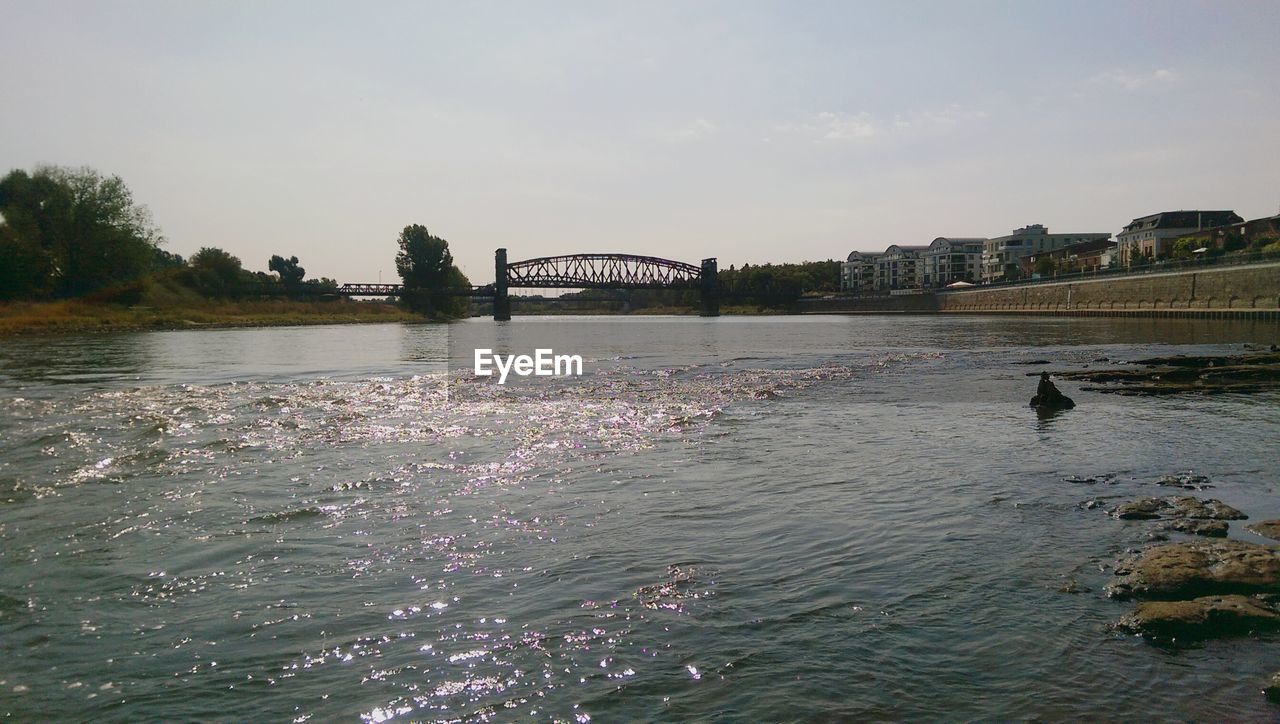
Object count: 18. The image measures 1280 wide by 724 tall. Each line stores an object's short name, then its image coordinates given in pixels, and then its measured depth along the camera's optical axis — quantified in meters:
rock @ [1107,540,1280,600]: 8.27
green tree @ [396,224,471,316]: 170.38
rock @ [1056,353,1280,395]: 27.14
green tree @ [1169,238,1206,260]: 119.25
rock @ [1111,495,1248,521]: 11.22
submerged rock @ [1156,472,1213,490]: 13.36
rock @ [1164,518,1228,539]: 10.34
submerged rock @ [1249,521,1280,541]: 10.10
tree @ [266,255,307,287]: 191.62
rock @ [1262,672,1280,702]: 6.22
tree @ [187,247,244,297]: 130.38
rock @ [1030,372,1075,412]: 23.48
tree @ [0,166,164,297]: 93.50
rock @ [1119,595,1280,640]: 7.43
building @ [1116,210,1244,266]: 154.00
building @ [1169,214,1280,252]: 106.31
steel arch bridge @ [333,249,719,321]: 161.88
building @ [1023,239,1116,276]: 173.25
